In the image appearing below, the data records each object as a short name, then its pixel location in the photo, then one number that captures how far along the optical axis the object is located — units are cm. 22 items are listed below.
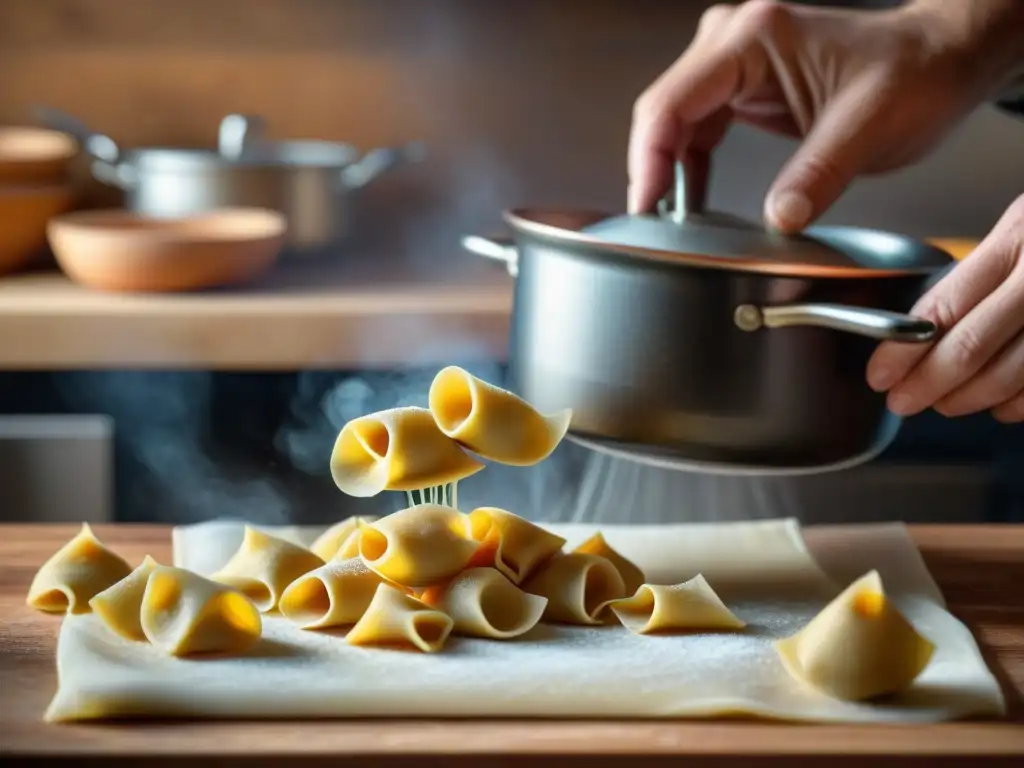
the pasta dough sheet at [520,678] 79
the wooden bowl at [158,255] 172
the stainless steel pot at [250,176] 193
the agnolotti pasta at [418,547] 92
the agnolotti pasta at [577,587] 94
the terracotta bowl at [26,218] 187
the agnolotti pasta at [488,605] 90
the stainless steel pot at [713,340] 91
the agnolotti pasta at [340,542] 98
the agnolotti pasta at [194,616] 86
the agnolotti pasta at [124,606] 89
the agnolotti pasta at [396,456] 94
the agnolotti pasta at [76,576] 96
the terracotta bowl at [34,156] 190
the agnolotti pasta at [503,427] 95
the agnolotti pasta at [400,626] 87
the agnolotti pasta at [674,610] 92
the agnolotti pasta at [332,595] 92
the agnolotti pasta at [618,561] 101
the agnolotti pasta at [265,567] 97
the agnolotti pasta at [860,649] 82
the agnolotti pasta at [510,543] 97
